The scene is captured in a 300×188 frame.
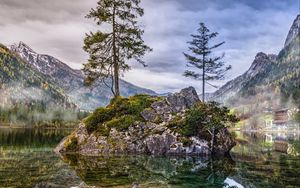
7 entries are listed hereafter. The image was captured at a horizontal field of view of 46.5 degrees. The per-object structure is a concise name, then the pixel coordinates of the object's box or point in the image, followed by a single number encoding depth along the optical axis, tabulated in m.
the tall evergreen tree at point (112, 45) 53.84
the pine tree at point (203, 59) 57.44
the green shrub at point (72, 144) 46.00
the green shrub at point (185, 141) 43.97
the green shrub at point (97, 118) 47.81
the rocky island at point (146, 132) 44.12
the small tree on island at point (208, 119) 43.06
